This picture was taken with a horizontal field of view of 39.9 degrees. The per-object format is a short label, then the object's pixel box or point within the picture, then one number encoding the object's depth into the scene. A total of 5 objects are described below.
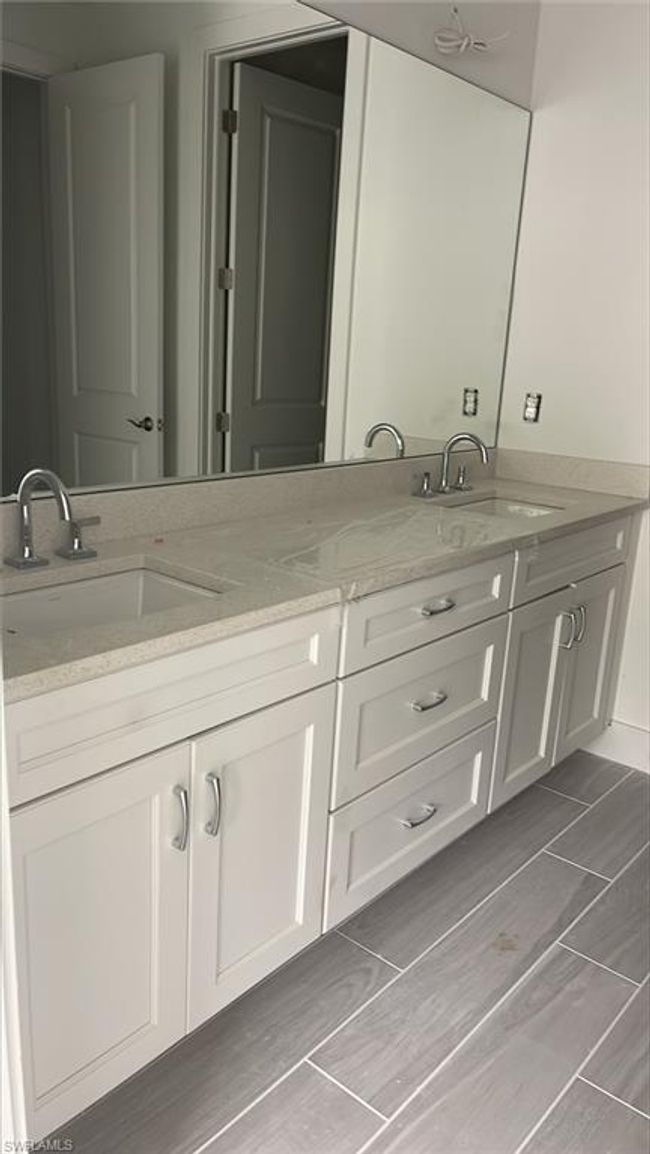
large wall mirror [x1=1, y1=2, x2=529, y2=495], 1.66
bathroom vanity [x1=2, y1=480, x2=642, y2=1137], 1.24
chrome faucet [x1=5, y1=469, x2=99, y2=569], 1.55
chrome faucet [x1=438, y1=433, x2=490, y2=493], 2.52
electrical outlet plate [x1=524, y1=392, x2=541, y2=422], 2.97
